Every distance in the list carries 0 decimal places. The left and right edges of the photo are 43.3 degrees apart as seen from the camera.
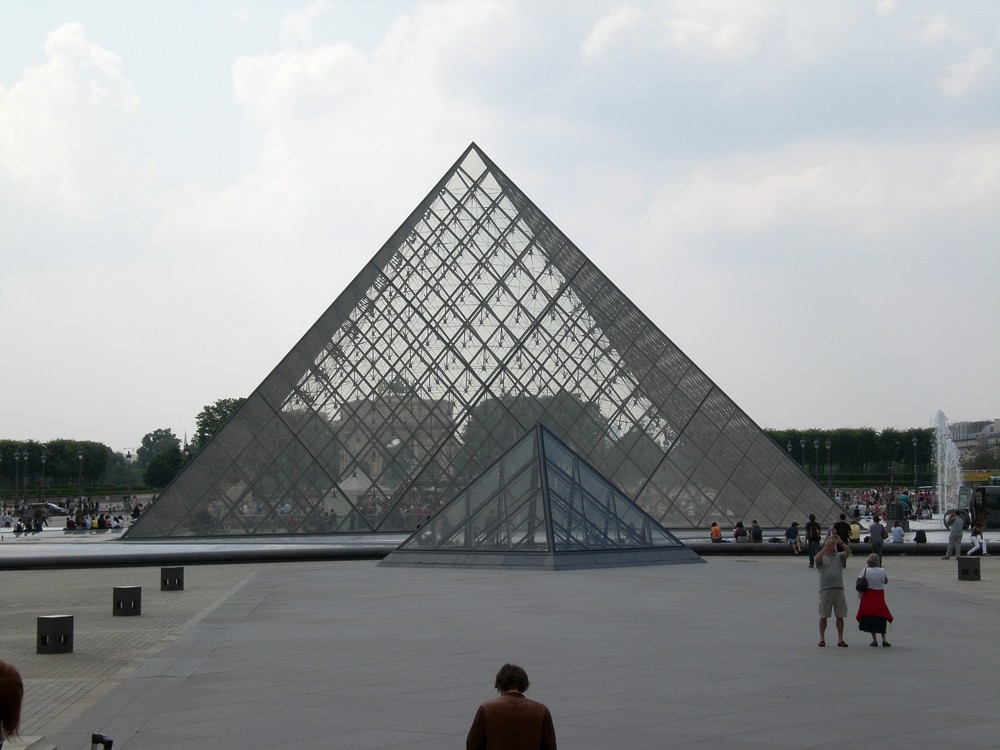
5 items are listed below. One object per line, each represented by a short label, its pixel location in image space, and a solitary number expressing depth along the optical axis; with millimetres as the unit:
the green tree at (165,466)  104000
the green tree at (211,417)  104375
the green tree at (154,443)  186750
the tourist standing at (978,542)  27500
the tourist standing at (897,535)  30328
